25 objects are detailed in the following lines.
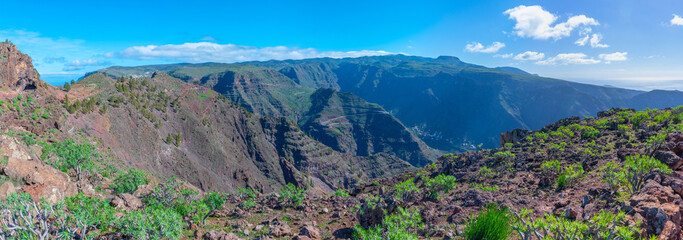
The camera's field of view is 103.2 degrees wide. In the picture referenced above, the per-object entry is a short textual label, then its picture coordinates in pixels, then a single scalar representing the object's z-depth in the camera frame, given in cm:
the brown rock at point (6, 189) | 1262
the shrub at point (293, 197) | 2258
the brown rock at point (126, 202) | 1708
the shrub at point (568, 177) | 1795
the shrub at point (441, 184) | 2292
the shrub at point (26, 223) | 951
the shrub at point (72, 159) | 2450
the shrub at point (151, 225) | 1116
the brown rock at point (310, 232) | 1484
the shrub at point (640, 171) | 1249
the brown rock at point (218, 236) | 1327
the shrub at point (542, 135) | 3484
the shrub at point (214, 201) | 1820
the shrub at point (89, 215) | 1073
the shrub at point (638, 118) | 2994
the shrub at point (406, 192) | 1862
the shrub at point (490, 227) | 847
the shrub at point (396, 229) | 904
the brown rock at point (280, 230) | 1511
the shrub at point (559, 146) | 2702
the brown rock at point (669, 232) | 777
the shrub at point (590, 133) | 3003
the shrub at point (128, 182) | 2224
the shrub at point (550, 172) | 1970
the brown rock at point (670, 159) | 1429
